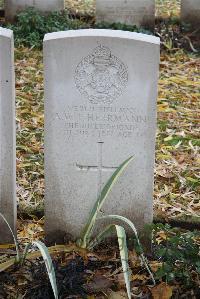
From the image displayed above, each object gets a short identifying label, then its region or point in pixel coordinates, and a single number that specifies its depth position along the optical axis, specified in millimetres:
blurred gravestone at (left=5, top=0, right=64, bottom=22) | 9227
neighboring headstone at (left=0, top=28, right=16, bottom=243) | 3963
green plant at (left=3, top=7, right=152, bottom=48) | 8758
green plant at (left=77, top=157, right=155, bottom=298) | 3990
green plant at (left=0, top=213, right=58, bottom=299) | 3598
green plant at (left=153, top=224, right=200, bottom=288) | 3770
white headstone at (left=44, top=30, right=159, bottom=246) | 3979
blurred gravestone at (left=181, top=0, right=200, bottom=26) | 9398
